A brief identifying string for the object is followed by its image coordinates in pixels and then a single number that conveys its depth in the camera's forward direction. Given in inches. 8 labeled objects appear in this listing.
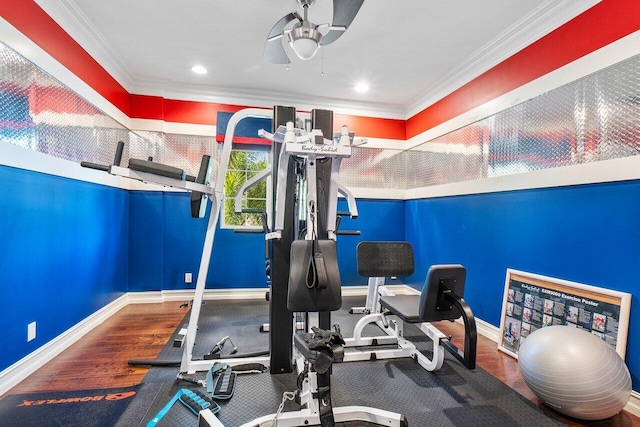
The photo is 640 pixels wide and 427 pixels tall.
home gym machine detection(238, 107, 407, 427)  58.8
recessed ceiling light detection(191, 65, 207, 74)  138.6
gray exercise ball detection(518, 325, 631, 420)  64.4
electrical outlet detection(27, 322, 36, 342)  85.4
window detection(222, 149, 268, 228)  181.3
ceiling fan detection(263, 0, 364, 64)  83.7
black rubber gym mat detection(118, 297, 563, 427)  68.7
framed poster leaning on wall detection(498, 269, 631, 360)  74.8
